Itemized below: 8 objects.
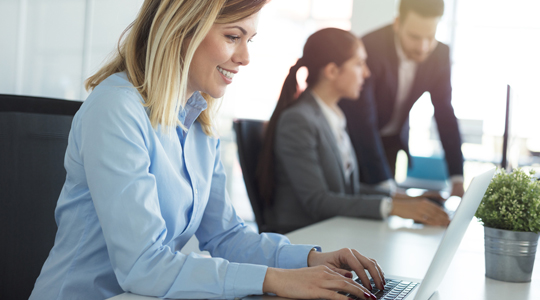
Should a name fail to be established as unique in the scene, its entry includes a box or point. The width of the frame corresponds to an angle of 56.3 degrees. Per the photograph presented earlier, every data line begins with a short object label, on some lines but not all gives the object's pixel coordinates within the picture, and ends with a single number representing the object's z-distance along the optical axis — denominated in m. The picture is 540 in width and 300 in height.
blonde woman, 0.79
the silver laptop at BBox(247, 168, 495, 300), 0.75
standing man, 3.28
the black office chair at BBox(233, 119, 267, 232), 1.86
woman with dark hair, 1.77
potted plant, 0.99
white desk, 0.96
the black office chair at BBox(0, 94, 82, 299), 0.98
